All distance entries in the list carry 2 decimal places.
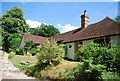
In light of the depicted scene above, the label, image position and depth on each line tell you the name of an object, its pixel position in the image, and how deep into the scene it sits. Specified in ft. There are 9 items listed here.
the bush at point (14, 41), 76.29
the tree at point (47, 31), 144.97
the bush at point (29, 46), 65.68
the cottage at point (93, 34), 32.50
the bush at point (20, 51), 68.59
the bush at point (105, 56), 17.63
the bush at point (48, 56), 26.82
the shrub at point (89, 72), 15.49
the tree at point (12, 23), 91.15
